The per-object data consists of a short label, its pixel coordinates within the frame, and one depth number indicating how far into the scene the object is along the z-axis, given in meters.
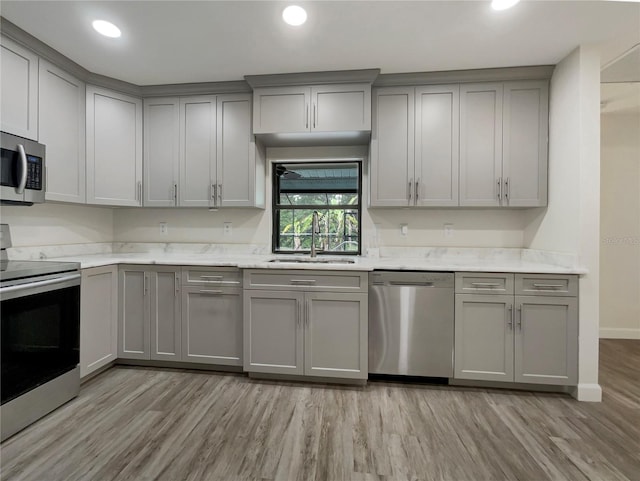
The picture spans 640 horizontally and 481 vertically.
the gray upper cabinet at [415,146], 2.67
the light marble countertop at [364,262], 2.32
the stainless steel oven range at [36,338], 1.75
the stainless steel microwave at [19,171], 1.98
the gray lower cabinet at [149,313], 2.60
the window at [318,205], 3.17
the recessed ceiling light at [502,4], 1.83
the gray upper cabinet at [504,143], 2.59
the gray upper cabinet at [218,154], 2.86
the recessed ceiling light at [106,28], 2.05
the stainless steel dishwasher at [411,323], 2.34
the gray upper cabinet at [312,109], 2.64
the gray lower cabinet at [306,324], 2.37
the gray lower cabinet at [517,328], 2.24
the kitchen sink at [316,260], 2.78
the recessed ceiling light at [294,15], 1.89
